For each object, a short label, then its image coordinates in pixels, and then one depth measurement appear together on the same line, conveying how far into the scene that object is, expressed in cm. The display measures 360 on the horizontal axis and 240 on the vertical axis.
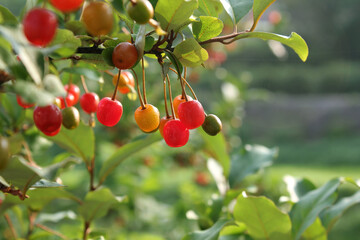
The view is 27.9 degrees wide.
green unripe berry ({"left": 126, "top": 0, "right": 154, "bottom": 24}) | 29
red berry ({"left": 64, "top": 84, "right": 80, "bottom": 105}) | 39
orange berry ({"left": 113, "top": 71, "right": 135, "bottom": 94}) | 37
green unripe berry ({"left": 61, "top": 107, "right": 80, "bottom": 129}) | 34
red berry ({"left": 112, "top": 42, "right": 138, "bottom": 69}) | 31
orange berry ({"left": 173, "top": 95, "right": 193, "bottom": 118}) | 36
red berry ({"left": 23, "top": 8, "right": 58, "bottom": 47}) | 27
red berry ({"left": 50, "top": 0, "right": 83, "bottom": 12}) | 27
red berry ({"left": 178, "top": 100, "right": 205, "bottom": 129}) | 33
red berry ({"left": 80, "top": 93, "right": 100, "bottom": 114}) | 38
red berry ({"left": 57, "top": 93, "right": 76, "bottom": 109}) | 37
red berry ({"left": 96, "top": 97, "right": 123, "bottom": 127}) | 35
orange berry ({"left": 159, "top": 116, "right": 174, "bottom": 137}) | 36
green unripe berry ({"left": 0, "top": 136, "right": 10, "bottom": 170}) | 27
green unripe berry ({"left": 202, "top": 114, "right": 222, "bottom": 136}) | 34
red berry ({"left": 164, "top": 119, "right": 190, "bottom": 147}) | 34
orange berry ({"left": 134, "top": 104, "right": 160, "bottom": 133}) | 34
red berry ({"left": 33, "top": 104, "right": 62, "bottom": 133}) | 31
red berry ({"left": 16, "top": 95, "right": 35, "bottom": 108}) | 33
